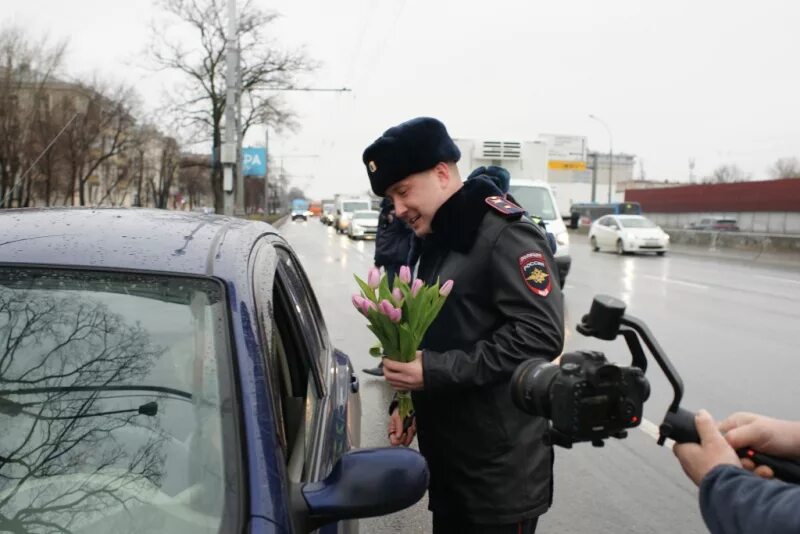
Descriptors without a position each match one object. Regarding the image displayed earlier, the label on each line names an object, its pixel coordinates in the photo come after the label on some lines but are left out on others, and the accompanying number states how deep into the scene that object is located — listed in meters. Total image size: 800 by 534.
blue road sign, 55.56
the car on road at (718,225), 50.91
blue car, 1.63
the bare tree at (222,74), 41.25
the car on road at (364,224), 37.12
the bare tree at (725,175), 107.44
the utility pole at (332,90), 29.98
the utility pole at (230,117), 23.92
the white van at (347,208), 45.28
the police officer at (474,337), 2.20
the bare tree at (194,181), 55.52
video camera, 1.32
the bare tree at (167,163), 51.37
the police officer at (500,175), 3.85
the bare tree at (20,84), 14.35
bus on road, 49.32
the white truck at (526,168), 14.41
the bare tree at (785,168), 96.81
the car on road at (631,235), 26.11
